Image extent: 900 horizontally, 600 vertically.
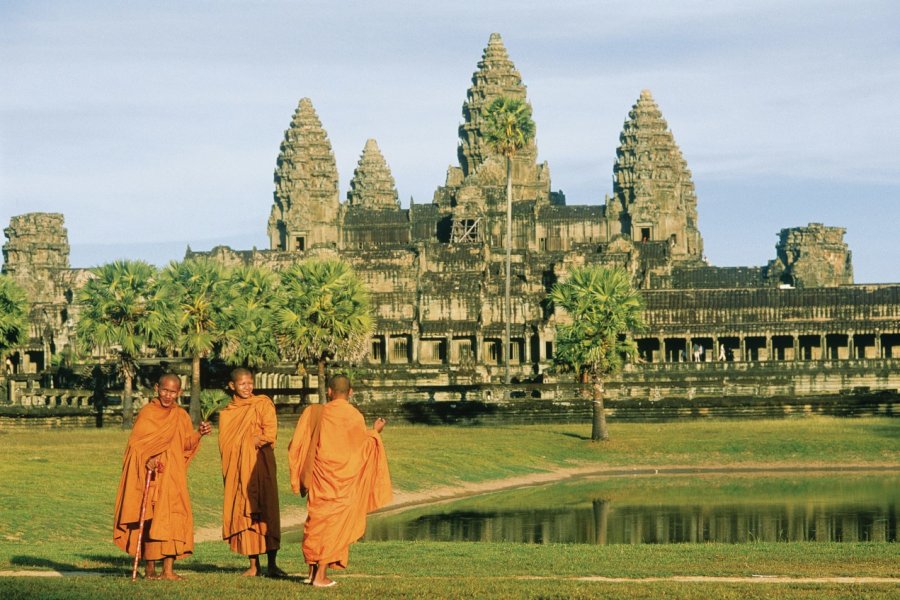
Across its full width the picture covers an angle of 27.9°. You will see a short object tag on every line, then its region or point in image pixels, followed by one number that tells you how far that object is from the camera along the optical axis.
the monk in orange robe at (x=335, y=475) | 26.41
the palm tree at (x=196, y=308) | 84.81
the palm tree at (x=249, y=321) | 87.25
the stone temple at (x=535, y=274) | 117.06
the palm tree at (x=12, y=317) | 90.56
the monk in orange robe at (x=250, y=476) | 27.47
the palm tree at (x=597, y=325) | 79.19
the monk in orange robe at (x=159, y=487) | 27.33
